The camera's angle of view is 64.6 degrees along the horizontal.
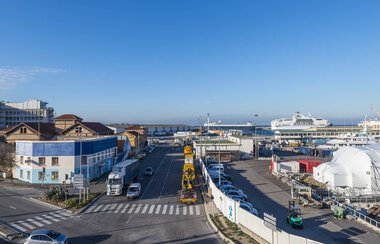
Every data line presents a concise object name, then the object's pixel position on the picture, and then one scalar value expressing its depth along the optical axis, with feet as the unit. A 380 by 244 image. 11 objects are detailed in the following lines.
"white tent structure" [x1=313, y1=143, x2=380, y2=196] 120.06
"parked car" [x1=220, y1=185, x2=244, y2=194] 106.26
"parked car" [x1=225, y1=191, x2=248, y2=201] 95.91
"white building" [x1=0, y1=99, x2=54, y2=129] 425.28
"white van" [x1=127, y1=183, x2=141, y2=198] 104.63
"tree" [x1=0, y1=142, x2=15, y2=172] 147.64
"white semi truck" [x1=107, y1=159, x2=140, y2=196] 109.50
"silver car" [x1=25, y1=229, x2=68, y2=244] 59.88
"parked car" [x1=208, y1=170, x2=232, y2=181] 138.31
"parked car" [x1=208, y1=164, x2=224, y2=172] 154.28
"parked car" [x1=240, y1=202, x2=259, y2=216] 80.48
